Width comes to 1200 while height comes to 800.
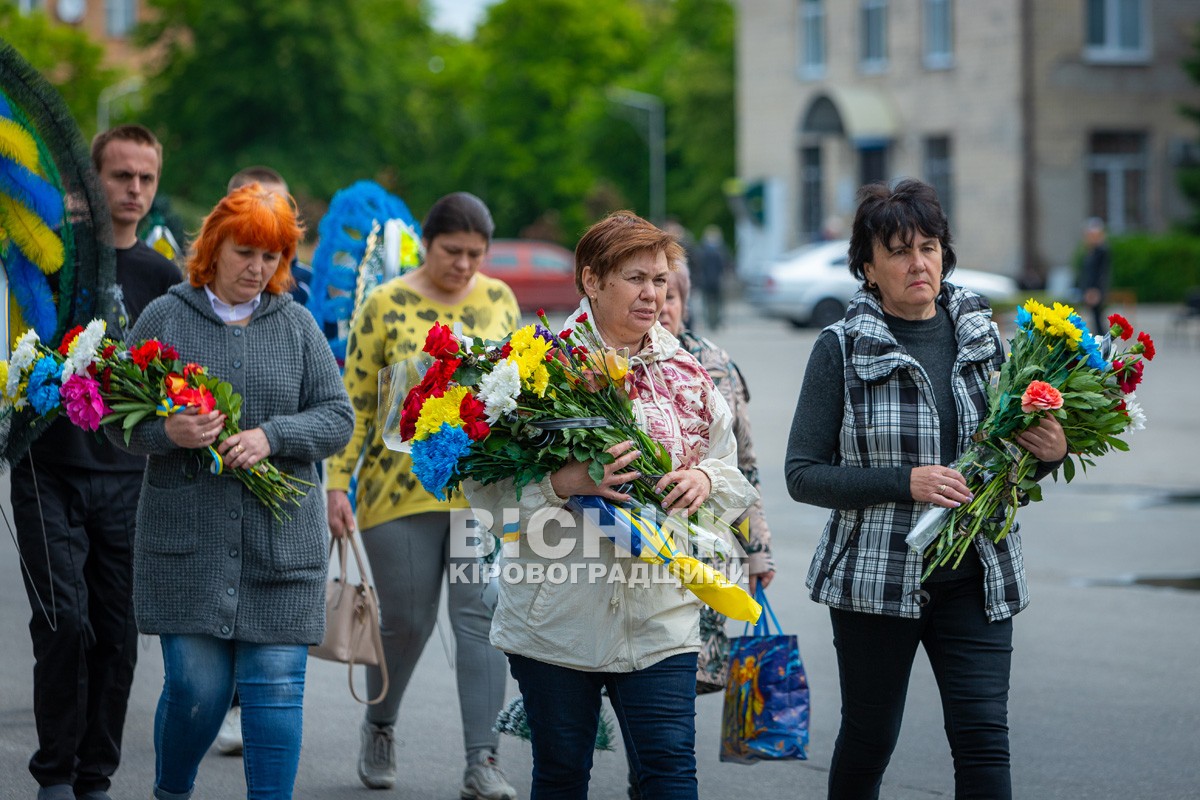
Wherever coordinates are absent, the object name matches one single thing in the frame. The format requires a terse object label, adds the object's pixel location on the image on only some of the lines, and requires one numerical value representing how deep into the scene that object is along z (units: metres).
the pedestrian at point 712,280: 65.87
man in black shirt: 10.25
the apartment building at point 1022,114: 75.37
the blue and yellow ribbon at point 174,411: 8.85
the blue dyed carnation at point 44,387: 9.18
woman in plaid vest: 8.45
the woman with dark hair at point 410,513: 11.45
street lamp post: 115.94
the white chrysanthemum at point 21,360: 9.30
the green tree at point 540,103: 131.37
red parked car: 81.87
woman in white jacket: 7.98
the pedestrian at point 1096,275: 49.94
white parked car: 61.16
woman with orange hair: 9.15
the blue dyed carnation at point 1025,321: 8.62
